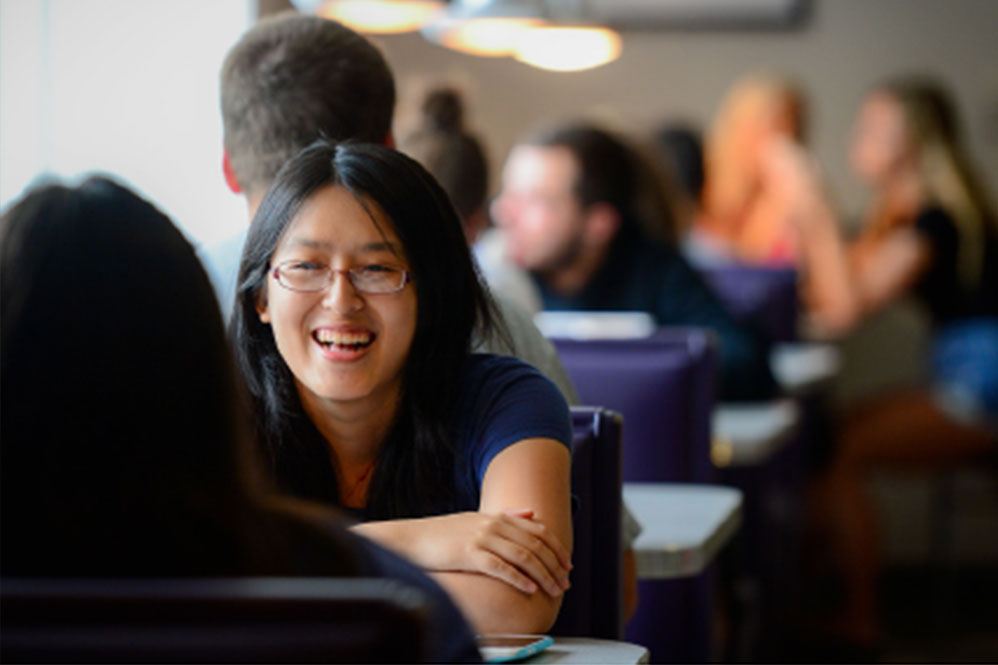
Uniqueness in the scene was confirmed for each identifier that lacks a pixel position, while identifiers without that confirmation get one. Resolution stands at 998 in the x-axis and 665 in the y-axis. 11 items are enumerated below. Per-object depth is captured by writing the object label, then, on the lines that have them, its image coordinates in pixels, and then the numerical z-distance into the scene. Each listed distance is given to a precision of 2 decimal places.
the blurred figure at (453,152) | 5.56
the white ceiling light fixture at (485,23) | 7.84
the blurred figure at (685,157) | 9.87
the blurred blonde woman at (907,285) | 8.89
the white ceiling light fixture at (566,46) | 8.70
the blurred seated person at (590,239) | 6.58
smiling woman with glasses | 2.92
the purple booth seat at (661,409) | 4.83
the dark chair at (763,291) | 8.51
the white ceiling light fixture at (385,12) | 7.91
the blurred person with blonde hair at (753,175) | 10.43
